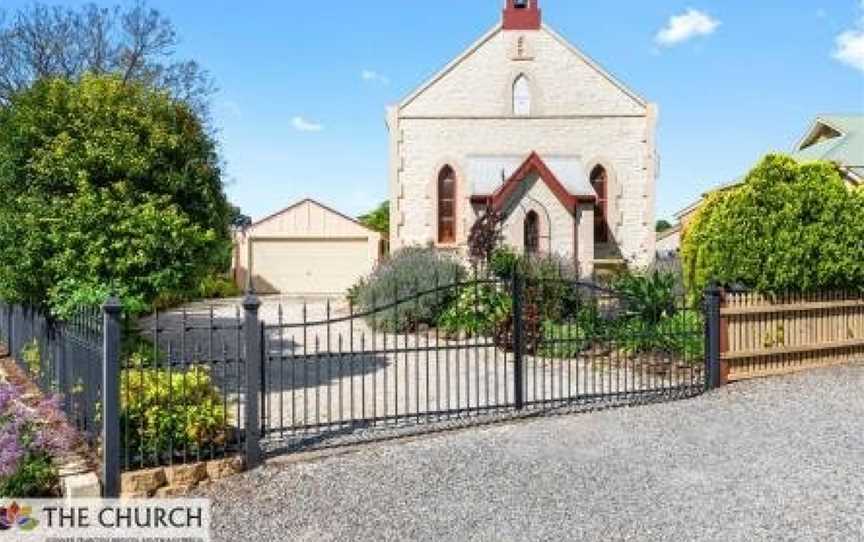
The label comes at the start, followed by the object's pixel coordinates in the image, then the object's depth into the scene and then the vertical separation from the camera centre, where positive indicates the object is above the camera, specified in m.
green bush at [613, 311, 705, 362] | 10.48 -0.94
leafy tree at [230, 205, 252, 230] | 32.31 +2.69
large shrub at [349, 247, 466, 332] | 15.90 -0.17
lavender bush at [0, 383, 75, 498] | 5.77 -1.43
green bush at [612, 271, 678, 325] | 11.92 -0.33
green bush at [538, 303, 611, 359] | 12.16 -0.96
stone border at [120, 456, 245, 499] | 5.89 -1.68
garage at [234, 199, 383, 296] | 31.50 +1.15
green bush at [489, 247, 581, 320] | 14.60 +0.03
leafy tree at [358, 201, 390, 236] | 39.19 +3.47
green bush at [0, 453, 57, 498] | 5.77 -1.62
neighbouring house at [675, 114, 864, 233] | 23.22 +4.98
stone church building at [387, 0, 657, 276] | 23.91 +4.77
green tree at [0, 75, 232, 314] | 8.73 +0.99
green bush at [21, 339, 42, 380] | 9.63 -1.08
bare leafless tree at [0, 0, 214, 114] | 26.78 +8.36
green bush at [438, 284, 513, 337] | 14.26 -0.72
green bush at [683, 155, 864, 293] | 10.65 +0.65
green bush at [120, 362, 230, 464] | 6.18 -1.18
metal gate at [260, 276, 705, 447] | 8.16 -1.38
